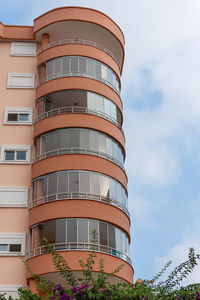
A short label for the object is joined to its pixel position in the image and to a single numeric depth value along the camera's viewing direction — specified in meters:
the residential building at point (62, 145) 25.81
